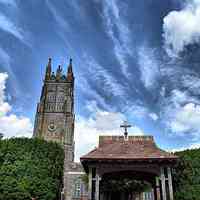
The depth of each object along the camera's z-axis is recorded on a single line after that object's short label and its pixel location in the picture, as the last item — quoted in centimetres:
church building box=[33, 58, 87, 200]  6225
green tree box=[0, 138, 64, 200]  1424
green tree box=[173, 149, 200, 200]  1459
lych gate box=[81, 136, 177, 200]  1355
